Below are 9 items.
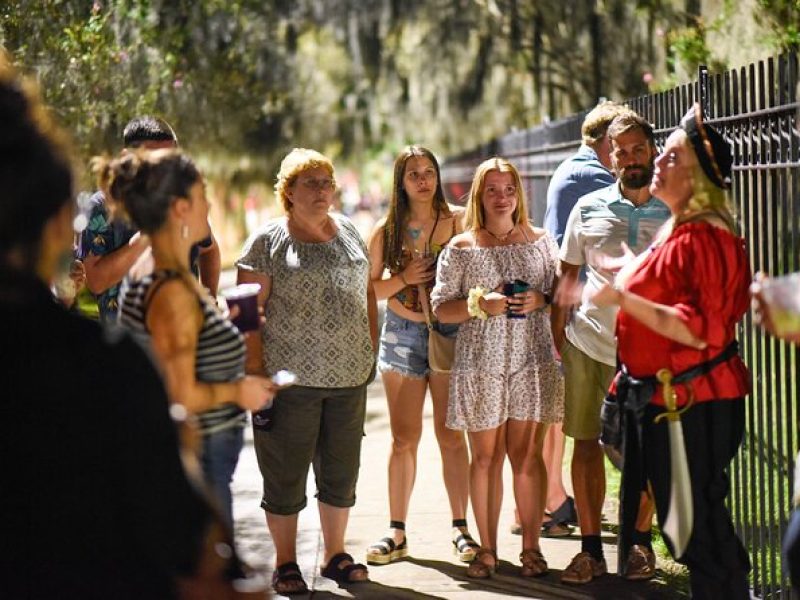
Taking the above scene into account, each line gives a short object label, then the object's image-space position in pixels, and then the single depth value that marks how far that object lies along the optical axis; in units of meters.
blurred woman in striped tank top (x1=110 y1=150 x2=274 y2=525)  4.09
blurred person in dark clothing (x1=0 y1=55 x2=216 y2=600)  2.48
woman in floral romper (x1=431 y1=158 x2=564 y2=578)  6.55
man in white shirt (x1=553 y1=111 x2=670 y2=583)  6.15
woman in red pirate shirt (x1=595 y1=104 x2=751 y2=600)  4.84
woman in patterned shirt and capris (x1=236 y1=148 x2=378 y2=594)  6.34
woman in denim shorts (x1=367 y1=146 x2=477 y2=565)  7.03
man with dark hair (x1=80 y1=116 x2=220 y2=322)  6.10
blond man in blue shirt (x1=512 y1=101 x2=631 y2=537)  7.09
